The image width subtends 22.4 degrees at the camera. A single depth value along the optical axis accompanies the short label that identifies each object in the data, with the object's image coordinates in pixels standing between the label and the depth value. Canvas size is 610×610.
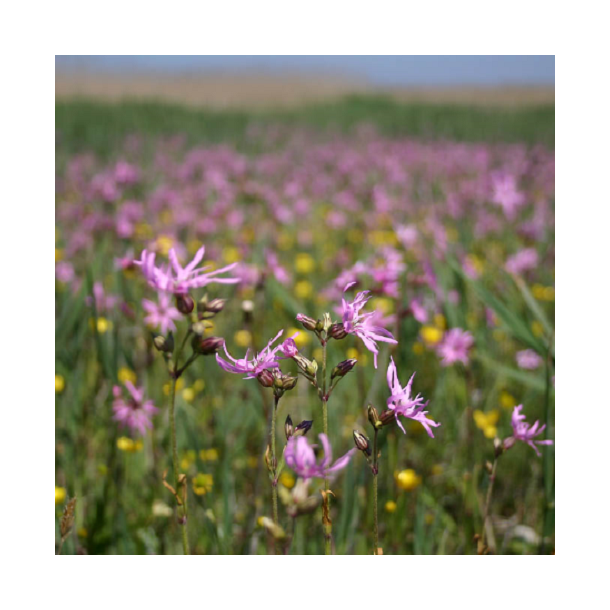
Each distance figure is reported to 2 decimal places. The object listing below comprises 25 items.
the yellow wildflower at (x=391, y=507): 0.75
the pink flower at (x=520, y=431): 0.67
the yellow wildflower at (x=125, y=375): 0.86
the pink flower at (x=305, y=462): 0.60
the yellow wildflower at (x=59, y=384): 0.81
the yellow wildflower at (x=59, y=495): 0.75
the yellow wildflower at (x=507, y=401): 0.87
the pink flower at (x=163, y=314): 0.79
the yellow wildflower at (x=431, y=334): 0.90
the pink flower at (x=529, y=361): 0.91
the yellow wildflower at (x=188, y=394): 0.86
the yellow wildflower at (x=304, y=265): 1.32
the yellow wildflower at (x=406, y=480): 0.76
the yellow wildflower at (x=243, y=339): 0.91
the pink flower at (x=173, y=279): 0.64
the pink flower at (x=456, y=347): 0.84
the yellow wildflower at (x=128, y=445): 0.79
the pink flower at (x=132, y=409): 0.78
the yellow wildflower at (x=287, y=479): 0.80
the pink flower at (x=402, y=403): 0.62
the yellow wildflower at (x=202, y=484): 0.72
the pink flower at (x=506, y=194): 1.11
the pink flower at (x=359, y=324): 0.63
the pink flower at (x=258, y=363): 0.62
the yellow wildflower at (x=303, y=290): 1.10
